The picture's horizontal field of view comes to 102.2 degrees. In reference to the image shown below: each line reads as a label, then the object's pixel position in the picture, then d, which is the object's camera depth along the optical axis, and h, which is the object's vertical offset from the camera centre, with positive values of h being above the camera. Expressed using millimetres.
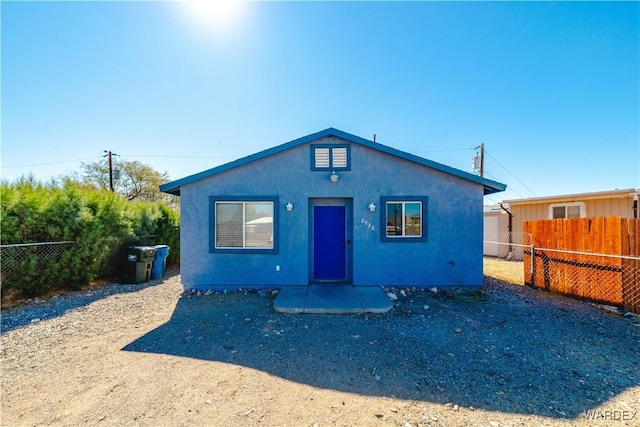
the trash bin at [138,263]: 7848 -1327
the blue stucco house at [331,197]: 6680 +46
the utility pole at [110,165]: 18344 +3856
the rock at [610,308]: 5091 -1784
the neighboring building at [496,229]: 13109 -478
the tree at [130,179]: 21672 +3542
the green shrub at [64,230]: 5819 -286
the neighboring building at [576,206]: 9297 +593
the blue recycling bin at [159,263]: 8422 -1426
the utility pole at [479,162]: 16656 +3790
